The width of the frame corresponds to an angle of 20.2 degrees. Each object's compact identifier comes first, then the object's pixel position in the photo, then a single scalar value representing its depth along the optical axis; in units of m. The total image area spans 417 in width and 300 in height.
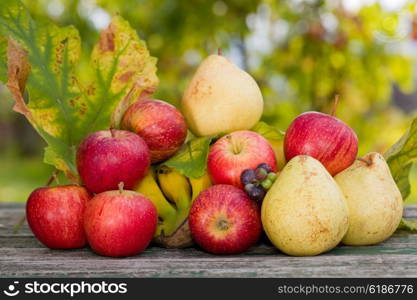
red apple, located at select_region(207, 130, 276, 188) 1.16
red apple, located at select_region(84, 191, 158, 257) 1.10
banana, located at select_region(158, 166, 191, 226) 1.20
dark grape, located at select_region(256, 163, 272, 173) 1.14
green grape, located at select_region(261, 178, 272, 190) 1.12
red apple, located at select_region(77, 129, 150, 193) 1.14
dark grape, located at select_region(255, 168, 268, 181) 1.13
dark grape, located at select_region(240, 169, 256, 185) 1.13
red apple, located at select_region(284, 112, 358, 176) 1.16
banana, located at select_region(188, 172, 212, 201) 1.19
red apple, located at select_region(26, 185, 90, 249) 1.15
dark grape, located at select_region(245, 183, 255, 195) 1.13
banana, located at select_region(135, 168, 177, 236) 1.18
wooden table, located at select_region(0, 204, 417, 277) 1.04
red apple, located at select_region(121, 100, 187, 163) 1.18
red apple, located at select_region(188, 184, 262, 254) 1.12
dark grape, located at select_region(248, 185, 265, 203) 1.13
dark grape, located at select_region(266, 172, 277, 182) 1.13
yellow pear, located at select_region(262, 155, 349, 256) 1.09
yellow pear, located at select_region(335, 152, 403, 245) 1.15
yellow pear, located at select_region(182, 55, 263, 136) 1.22
